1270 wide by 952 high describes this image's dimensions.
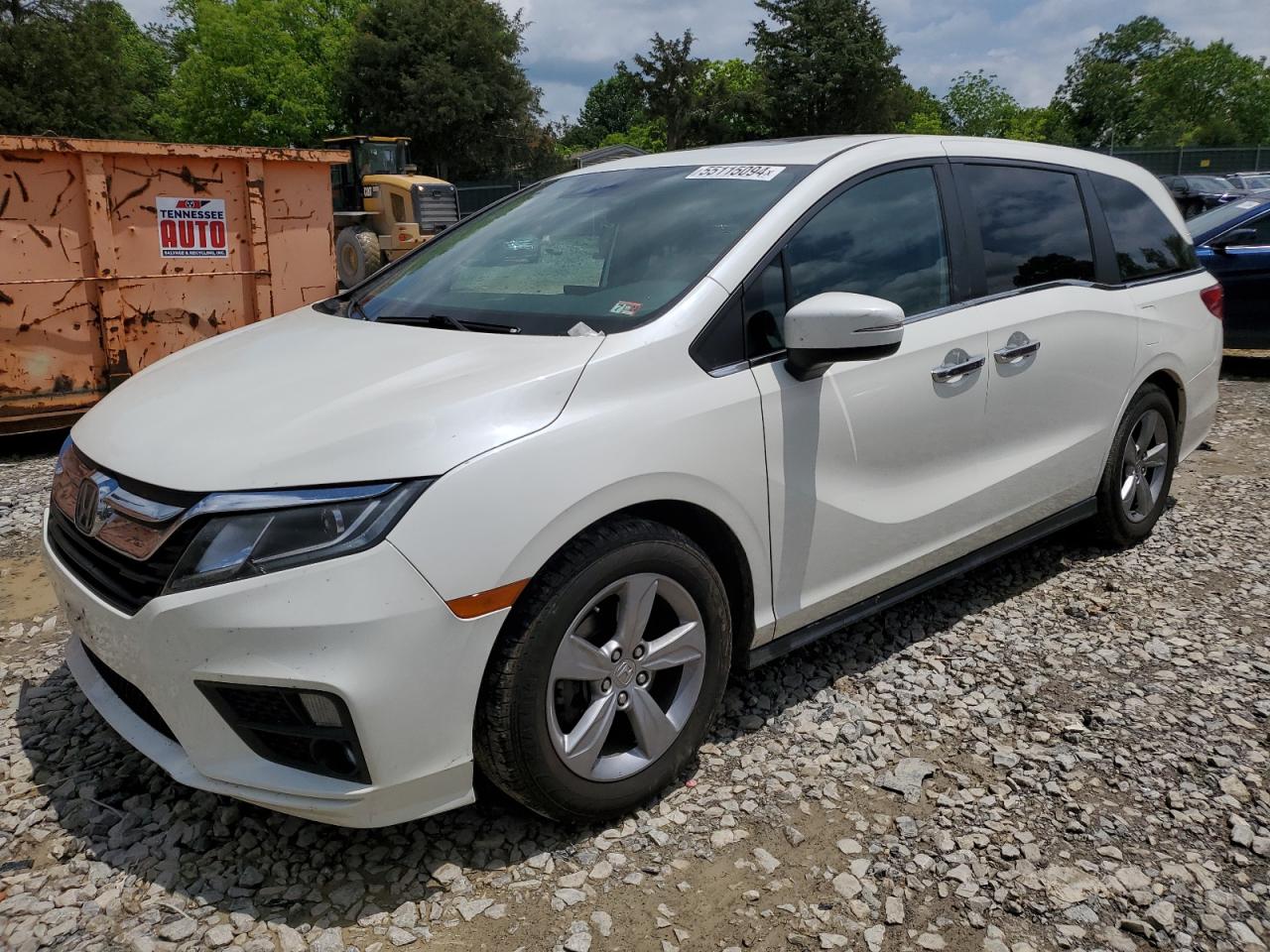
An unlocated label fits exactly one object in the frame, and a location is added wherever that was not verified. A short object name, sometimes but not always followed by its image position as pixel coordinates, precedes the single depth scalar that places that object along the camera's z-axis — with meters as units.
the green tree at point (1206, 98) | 64.50
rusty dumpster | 6.17
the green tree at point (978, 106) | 77.62
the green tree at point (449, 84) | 39.59
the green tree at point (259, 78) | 45.72
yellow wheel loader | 16.14
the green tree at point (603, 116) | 91.44
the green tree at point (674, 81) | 53.09
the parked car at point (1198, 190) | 16.23
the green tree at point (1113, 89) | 70.12
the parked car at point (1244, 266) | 8.60
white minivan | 2.06
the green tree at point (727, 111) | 49.69
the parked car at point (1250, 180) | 20.46
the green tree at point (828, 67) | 47.41
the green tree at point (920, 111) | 50.25
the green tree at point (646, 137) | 59.75
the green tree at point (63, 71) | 38.06
